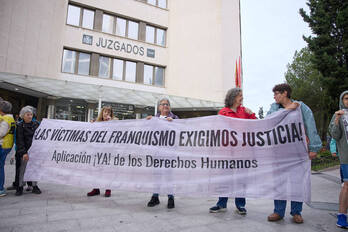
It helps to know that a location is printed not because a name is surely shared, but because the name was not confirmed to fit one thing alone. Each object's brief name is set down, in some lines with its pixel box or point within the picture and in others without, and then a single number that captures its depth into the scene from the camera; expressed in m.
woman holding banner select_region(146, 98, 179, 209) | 3.92
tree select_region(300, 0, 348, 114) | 12.63
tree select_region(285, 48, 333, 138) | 25.83
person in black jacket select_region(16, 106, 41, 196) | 4.48
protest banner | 3.26
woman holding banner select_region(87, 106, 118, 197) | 4.81
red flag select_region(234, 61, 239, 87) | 20.44
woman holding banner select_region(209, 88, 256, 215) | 3.75
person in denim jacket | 3.12
